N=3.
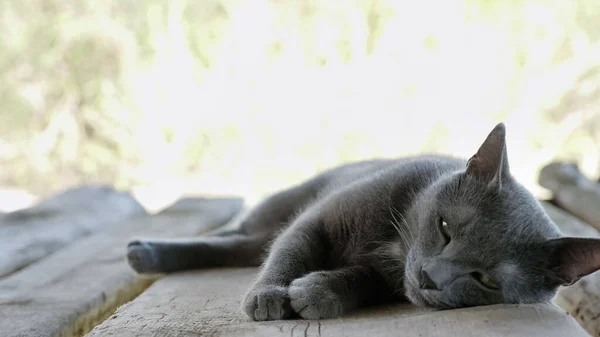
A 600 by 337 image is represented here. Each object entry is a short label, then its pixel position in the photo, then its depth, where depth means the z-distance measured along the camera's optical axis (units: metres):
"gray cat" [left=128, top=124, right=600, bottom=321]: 0.62
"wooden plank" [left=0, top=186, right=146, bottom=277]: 0.83
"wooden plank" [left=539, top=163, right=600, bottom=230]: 0.97
